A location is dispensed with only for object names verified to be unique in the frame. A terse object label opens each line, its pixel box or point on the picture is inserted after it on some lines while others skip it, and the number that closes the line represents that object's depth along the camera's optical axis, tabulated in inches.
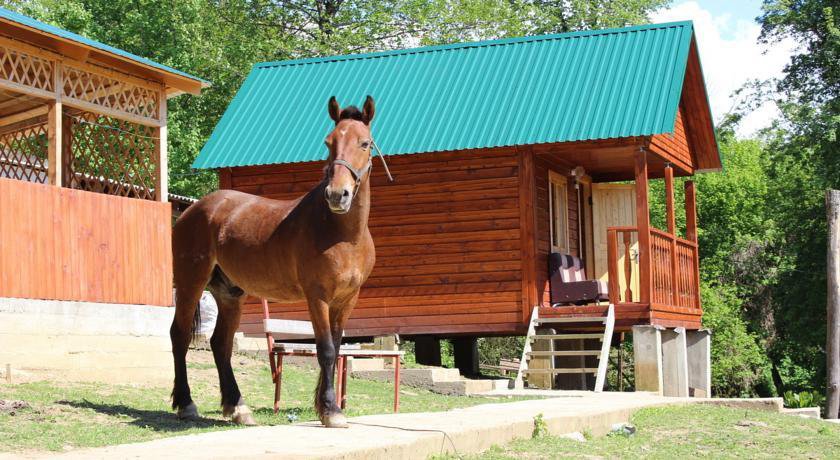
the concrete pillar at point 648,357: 644.1
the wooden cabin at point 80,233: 510.0
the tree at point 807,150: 1095.0
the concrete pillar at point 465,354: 860.6
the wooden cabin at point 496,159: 690.8
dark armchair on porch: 701.9
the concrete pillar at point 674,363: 668.1
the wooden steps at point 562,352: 634.2
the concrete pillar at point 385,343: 692.7
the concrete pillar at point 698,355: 775.7
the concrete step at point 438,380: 621.0
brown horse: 316.5
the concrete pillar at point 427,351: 775.1
